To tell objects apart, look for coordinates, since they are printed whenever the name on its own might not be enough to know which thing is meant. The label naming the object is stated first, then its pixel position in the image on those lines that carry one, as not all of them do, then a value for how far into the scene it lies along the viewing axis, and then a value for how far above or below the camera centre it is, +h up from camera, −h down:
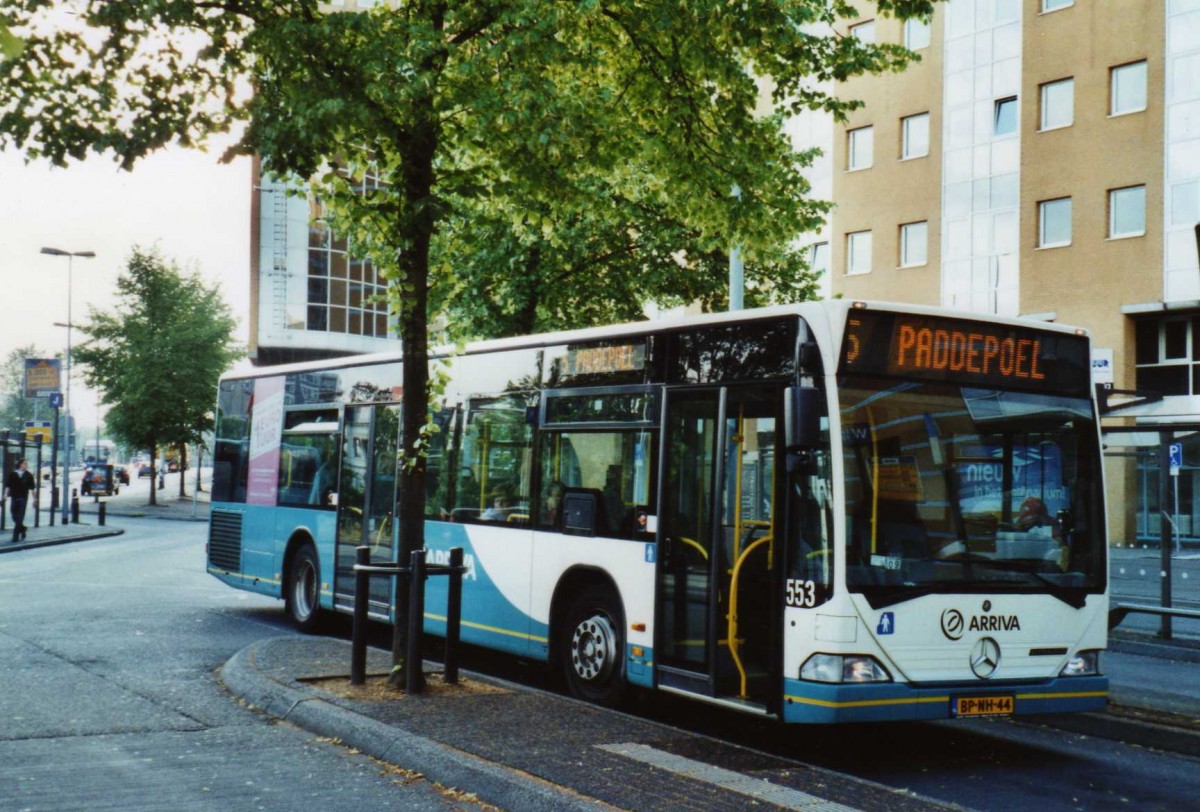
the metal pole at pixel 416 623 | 8.96 -1.13
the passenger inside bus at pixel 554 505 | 10.17 -0.33
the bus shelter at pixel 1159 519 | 14.52 -0.45
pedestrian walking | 29.73 -1.04
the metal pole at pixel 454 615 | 9.34 -1.12
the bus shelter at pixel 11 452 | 30.53 -0.05
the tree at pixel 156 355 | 48.72 +3.71
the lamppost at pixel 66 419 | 38.74 +1.10
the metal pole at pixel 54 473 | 37.62 -0.64
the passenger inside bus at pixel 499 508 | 10.88 -0.38
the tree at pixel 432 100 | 8.62 +2.64
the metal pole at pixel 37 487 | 33.50 -0.91
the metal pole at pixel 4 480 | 30.91 -0.72
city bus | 7.50 -0.29
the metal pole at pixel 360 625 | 9.18 -1.18
